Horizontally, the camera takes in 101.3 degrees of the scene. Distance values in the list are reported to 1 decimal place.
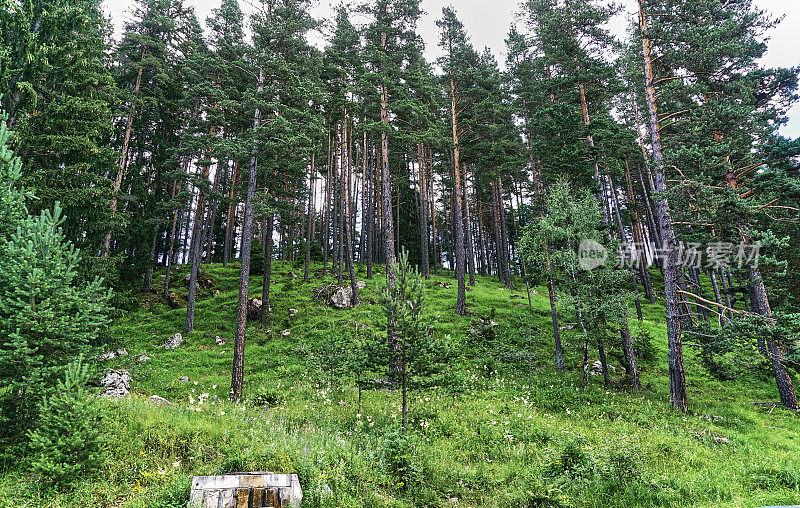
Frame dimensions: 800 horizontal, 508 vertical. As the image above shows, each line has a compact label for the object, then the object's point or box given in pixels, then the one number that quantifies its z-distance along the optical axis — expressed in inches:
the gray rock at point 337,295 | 905.5
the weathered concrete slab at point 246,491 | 227.3
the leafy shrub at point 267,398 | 484.1
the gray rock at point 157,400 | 403.4
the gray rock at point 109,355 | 623.6
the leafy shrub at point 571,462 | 287.7
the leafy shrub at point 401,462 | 292.2
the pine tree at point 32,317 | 243.1
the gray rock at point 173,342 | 737.3
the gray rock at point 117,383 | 498.6
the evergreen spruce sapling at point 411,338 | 356.5
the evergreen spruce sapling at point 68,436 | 226.4
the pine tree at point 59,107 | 384.5
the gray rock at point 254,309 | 869.8
